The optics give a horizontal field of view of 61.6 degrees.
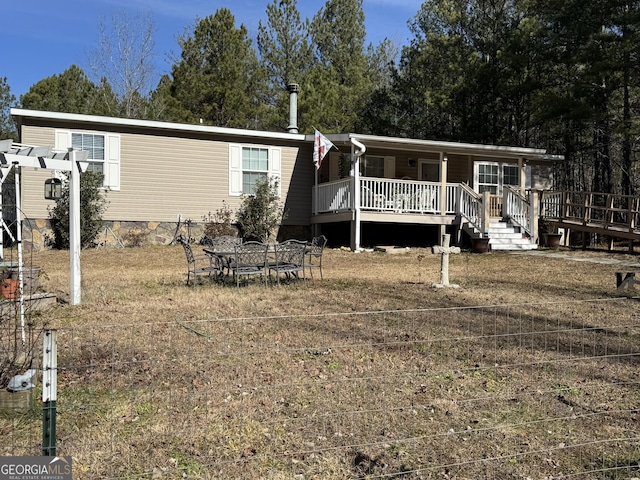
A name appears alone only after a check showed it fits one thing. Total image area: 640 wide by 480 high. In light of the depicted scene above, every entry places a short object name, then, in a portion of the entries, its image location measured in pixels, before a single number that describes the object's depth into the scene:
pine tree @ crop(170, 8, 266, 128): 23.47
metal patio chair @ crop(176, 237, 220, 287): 8.27
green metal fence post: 2.33
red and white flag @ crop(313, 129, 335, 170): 14.02
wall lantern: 7.96
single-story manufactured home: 13.99
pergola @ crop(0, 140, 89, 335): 6.51
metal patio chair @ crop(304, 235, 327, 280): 8.87
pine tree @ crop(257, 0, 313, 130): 29.88
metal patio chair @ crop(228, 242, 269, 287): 8.19
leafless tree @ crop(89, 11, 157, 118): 26.58
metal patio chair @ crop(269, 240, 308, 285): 8.43
